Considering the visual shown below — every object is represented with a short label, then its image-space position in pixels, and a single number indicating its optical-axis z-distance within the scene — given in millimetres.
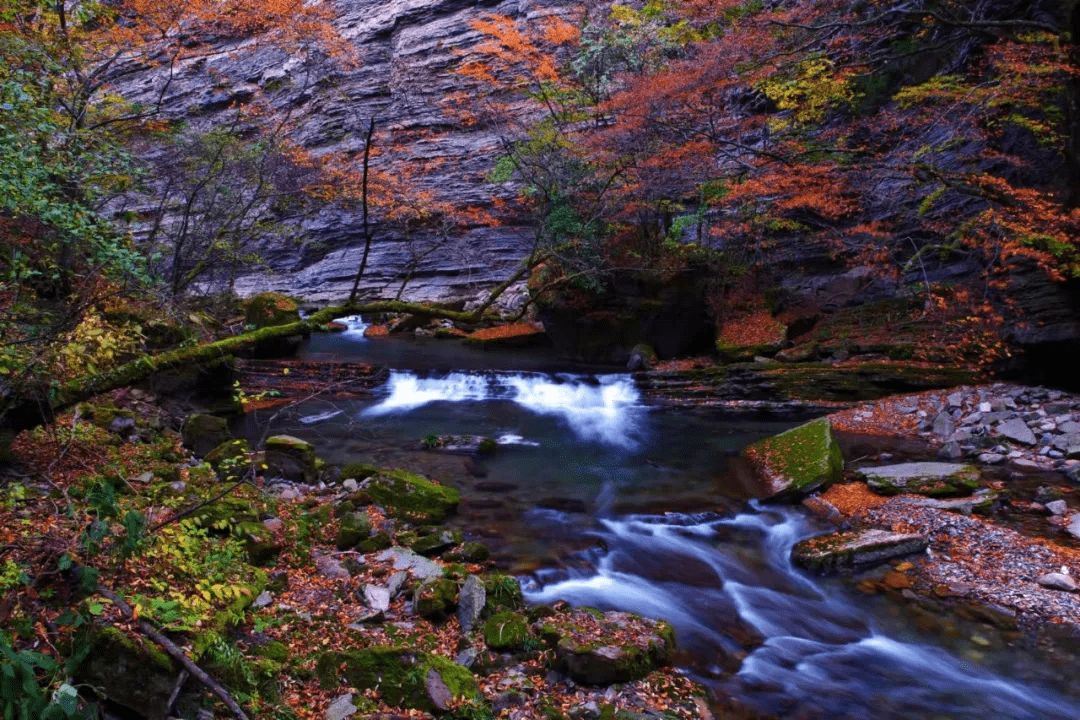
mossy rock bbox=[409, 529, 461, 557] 5797
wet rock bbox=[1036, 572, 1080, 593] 5207
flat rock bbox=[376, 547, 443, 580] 5086
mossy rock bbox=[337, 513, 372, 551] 5676
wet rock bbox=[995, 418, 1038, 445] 8500
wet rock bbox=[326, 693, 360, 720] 3260
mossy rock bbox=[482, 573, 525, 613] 4852
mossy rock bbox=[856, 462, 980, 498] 7164
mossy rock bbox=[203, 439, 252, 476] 6934
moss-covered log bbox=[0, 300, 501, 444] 4445
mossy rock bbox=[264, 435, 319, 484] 7648
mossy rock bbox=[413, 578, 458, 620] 4520
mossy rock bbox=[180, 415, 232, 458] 7915
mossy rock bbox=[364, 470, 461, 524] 6859
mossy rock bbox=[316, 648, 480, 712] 3453
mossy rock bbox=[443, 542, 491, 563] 5809
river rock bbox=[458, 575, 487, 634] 4496
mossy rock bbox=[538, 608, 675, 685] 3945
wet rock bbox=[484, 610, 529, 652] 4258
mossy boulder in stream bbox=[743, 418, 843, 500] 7684
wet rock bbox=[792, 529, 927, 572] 6000
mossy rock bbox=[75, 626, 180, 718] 2721
